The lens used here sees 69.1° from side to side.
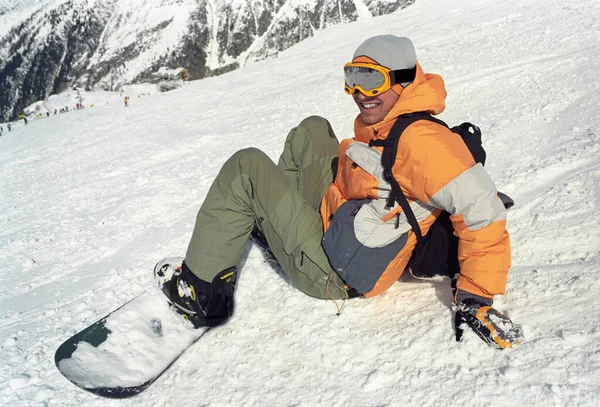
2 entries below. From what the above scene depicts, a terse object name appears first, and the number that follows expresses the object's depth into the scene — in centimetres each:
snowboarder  176
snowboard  205
